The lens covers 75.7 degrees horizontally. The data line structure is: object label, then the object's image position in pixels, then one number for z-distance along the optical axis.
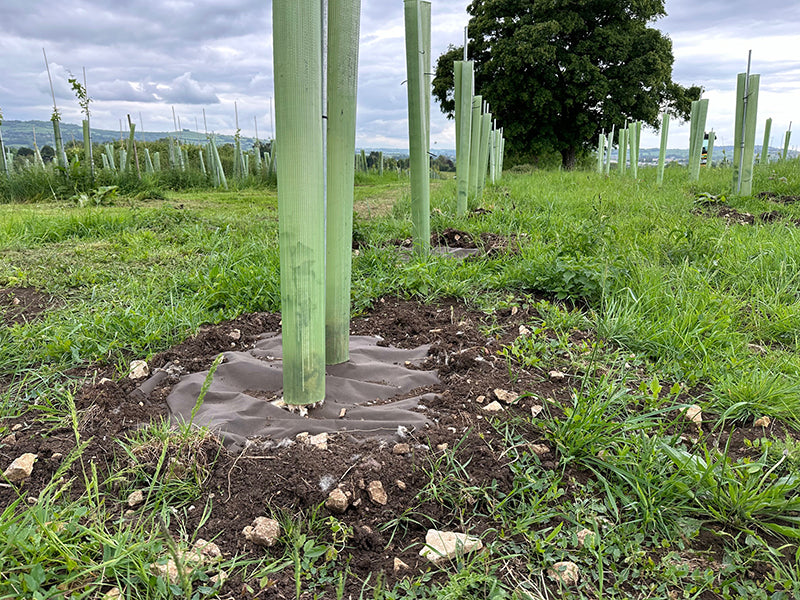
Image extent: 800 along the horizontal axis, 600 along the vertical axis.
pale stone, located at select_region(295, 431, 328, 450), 1.47
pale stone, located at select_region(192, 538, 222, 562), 1.15
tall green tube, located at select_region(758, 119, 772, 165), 10.90
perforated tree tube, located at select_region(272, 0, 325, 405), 1.43
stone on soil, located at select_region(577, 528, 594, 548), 1.22
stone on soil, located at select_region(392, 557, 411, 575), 1.16
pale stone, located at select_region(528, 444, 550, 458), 1.49
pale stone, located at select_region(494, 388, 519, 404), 1.73
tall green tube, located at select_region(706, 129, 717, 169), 11.19
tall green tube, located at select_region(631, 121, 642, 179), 10.44
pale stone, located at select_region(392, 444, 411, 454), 1.47
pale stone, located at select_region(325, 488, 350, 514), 1.27
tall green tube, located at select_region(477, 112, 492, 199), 6.93
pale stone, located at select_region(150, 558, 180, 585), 1.08
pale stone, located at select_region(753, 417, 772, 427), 1.67
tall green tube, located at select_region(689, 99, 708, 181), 8.72
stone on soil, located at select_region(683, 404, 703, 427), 1.68
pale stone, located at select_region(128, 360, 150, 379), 2.00
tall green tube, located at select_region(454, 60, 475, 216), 4.86
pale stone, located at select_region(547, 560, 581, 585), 1.13
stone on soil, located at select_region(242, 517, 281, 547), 1.20
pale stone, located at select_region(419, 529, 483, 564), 1.18
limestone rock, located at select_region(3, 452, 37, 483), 1.42
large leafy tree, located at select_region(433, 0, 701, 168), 19.02
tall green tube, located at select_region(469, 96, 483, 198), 6.21
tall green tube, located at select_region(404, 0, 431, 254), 3.09
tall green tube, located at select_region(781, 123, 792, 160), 11.49
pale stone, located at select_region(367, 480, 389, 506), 1.31
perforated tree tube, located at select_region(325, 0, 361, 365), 1.78
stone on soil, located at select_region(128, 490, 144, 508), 1.31
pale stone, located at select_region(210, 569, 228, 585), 1.09
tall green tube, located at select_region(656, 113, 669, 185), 9.29
